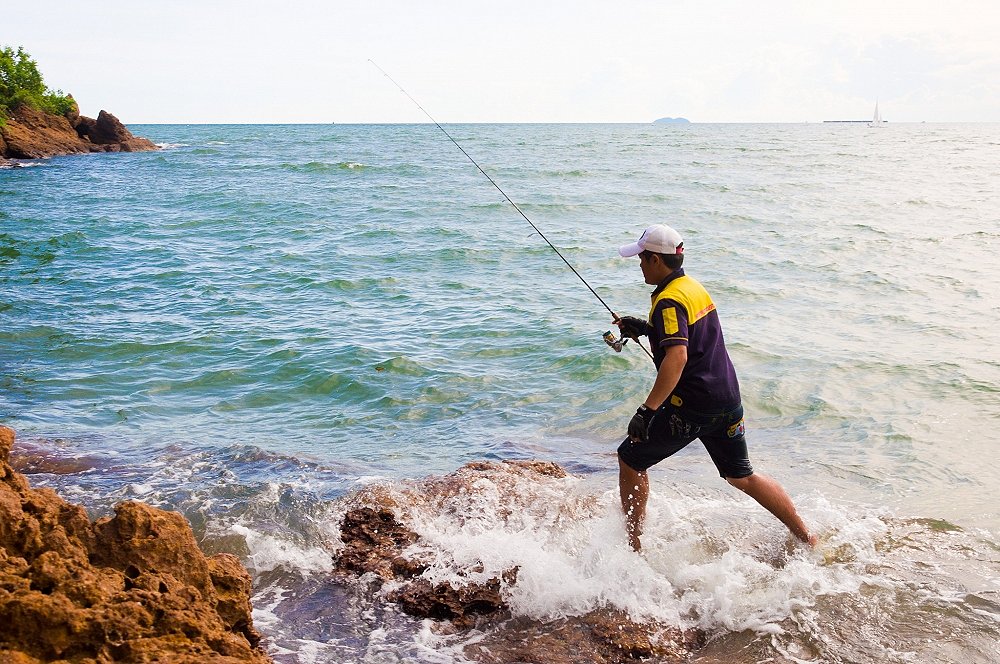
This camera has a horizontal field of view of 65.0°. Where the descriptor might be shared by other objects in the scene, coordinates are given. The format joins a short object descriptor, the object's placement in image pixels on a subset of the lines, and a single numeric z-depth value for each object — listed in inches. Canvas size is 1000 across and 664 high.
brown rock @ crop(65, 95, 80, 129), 1955.6
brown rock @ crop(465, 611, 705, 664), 152.3
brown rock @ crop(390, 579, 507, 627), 165.5
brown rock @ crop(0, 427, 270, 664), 100.2
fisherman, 165.0
